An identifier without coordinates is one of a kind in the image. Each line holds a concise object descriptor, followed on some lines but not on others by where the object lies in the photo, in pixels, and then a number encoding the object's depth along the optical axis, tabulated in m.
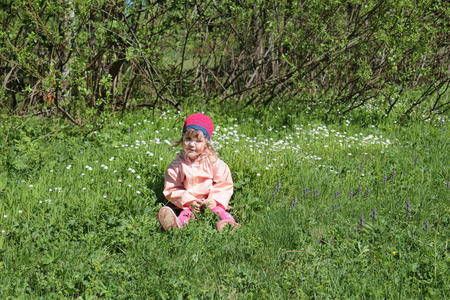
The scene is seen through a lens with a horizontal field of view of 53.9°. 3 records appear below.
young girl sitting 3.95
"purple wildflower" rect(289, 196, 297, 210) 3.86
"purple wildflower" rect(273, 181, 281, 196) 4.20
